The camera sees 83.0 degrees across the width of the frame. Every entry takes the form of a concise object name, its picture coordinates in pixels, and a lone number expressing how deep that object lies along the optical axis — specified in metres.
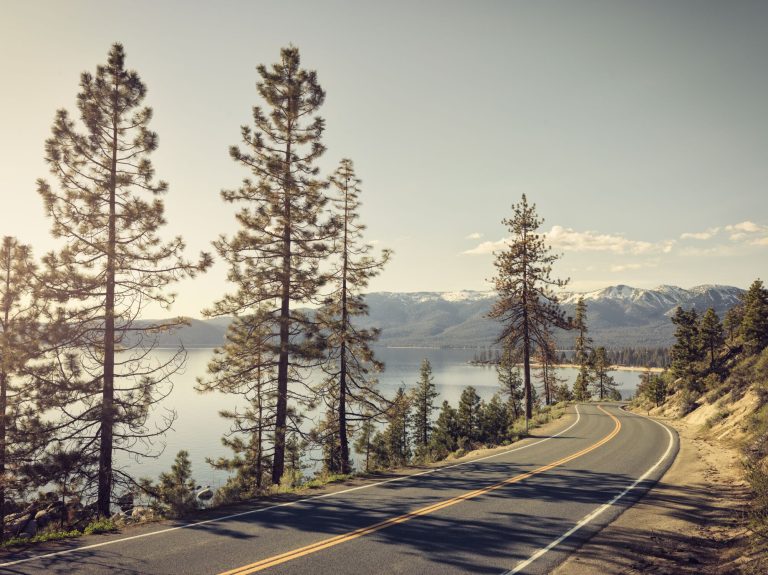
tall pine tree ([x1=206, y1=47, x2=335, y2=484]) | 17.44
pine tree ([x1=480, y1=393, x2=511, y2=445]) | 47.38
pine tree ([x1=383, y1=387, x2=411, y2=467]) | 52.88
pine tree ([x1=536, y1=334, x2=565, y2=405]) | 31.71
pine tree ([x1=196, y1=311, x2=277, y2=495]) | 17.34
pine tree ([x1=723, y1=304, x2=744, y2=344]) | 45.50
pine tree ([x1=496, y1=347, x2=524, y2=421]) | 34.03
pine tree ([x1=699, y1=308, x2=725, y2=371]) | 40.80
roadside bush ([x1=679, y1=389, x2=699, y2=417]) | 35.41
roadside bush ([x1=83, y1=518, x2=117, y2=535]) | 9.42
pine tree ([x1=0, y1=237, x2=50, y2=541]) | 12.59
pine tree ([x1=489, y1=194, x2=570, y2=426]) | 32.16
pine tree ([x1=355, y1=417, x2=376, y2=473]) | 52.42
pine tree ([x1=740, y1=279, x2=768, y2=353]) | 31.98
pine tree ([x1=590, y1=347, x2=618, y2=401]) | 72.88
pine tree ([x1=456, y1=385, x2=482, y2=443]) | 52.78
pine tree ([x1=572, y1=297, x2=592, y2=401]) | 64.40
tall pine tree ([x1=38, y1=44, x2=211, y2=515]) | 13.09
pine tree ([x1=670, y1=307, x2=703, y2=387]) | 39.23
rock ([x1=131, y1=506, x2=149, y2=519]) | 11.44
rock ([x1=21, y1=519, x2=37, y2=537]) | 20.32
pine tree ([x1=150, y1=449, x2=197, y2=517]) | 10.48
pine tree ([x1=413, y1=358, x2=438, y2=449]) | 55.09
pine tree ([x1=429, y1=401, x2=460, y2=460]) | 48.96
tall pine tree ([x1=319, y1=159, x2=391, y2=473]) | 20.69
